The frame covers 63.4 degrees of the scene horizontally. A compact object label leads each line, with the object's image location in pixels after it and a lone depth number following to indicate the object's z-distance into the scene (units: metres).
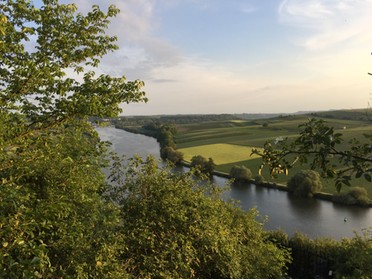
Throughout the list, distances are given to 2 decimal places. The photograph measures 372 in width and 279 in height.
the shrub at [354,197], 44.27
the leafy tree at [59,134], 6.06
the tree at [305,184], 49.00
